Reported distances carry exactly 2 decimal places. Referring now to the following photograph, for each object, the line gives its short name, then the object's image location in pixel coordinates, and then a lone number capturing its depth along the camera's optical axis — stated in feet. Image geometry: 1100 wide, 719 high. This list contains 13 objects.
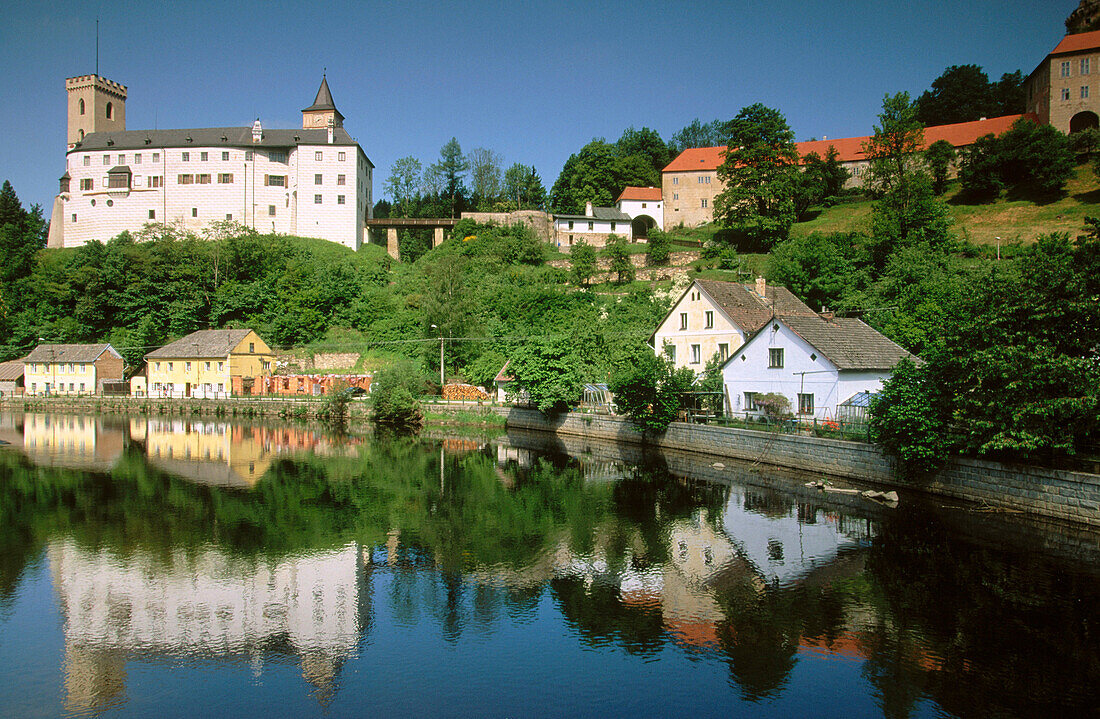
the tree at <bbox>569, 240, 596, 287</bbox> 205.87
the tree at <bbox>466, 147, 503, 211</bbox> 299.27
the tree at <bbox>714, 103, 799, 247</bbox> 211.00
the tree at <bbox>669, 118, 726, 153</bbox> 384.68
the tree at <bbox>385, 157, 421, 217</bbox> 296.30
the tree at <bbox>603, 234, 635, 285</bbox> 207.00
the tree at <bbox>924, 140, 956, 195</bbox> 214.48
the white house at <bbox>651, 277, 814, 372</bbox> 119.37
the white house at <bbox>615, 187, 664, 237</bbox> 259.80
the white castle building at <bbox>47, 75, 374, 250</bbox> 242.99
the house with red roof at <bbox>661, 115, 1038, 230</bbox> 262.06
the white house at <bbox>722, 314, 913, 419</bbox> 90.63
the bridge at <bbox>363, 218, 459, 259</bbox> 255.09
